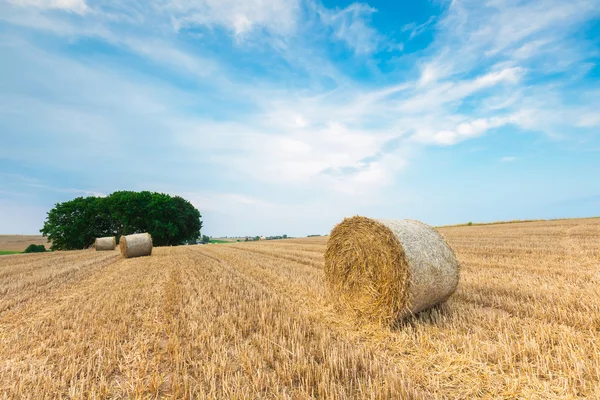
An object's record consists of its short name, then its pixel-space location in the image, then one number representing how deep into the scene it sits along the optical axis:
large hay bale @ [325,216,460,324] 4.66
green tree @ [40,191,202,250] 39.72
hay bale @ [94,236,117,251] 26.23
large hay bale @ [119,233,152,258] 17.27
